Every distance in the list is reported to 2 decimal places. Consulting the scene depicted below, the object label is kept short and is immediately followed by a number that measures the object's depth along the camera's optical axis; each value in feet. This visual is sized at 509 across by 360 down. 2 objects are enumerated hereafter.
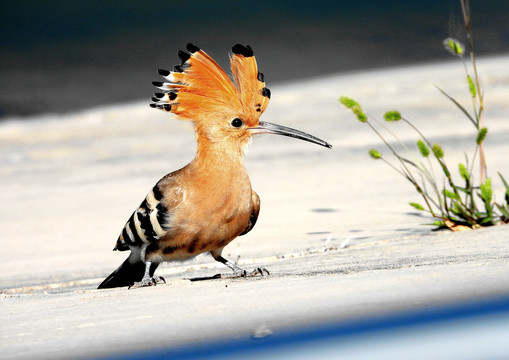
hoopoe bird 21.24
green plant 26.00
